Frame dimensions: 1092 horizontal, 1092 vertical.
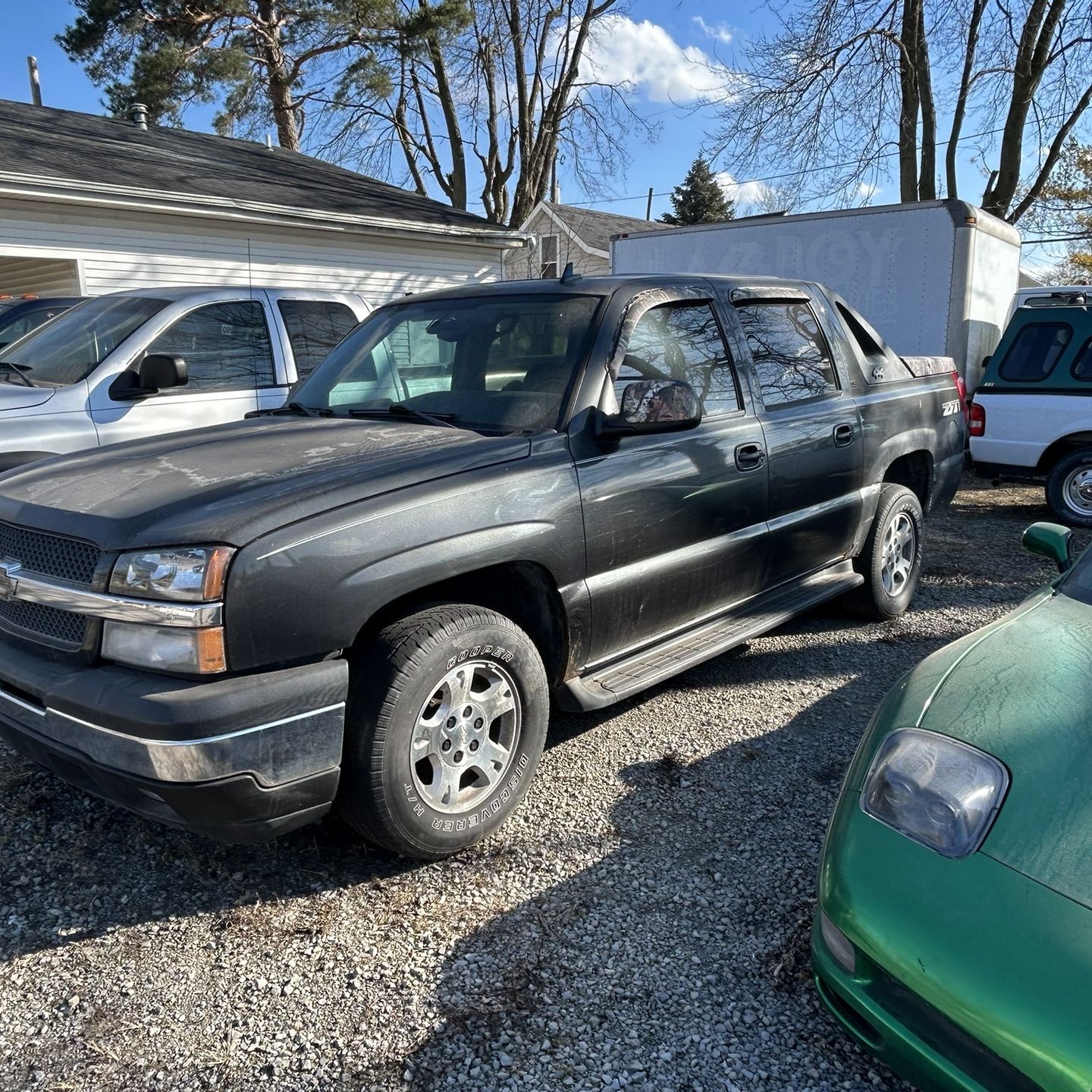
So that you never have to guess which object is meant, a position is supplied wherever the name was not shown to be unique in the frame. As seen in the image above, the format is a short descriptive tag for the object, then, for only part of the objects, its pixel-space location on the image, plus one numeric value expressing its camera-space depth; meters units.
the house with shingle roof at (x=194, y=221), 10.86
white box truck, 9.44
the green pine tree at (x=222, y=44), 19.83
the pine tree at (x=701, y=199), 44.06
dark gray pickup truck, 2.43
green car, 1.61
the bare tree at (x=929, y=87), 15.37
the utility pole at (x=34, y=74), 23.80
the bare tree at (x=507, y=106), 23.75
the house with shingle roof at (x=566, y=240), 28.36
